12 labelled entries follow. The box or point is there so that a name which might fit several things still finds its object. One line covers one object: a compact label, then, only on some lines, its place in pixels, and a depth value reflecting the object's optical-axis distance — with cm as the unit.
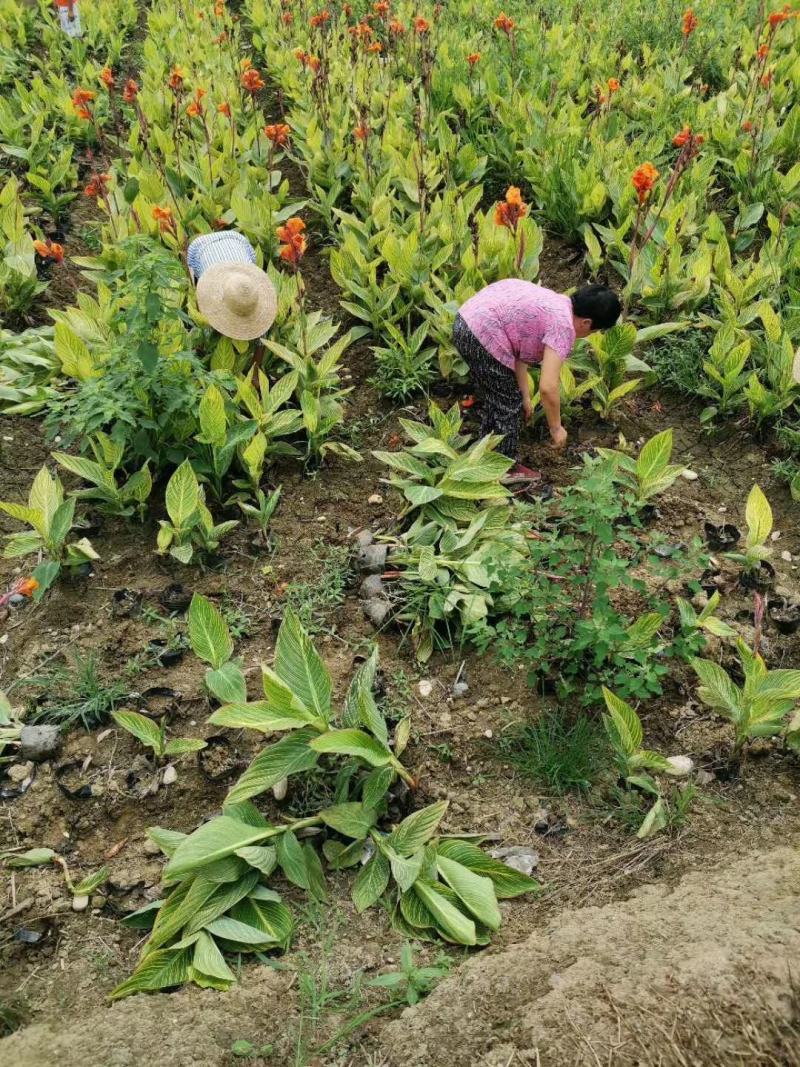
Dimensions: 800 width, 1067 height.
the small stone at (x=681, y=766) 260
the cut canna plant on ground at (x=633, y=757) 250
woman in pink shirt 344
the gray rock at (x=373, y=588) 320
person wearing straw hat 362
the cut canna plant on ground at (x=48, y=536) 316
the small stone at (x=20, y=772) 271
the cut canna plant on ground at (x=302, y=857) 222
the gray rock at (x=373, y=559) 330
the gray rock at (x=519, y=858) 240
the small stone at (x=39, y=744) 274
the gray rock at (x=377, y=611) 311
